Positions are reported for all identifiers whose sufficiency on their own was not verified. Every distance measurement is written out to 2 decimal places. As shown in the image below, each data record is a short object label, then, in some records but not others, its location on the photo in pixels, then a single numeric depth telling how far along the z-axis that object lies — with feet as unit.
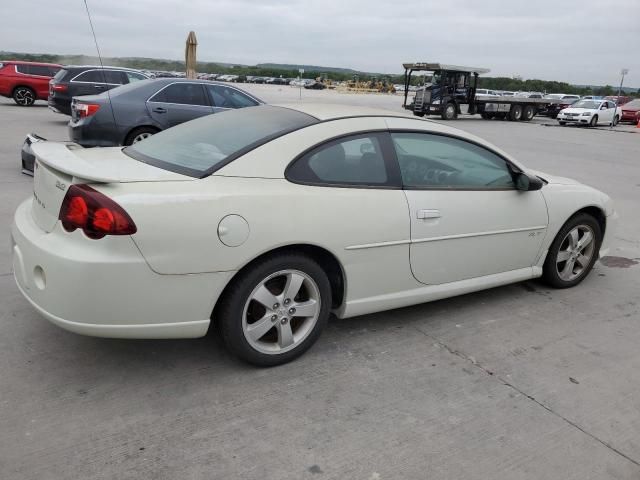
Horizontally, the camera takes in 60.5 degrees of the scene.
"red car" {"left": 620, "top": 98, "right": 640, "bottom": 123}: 103.81
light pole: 98.63
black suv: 45.29
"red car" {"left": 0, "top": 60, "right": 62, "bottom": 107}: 60.85
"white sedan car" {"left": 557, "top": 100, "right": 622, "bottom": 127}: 92.48
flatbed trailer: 85.87
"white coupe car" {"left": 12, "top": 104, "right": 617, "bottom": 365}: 8.46
